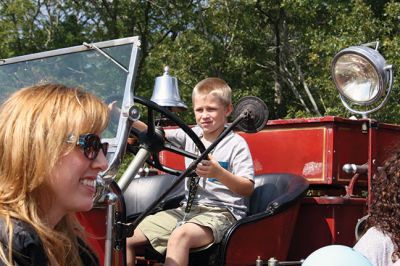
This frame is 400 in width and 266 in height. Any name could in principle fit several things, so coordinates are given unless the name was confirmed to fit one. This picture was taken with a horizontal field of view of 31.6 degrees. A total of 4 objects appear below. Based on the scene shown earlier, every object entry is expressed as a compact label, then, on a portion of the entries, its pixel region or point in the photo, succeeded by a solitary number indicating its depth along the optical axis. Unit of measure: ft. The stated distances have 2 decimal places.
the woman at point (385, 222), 8.30
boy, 10.83
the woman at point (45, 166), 5.21
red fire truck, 9.32
